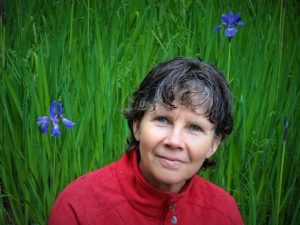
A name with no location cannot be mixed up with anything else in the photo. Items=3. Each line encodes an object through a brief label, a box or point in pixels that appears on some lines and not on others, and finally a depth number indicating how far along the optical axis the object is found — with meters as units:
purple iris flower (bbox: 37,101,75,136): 2.01
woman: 1.65
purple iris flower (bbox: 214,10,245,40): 2.48
